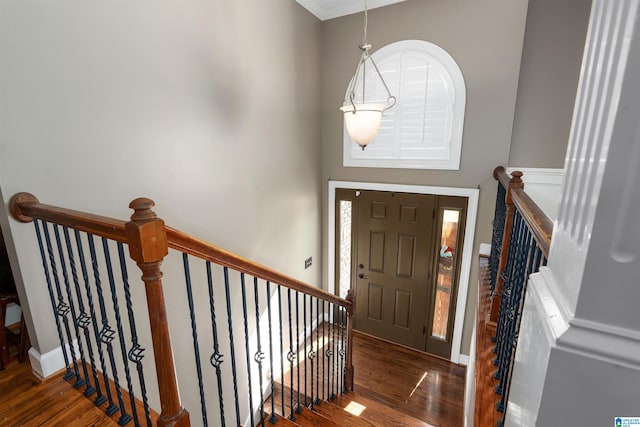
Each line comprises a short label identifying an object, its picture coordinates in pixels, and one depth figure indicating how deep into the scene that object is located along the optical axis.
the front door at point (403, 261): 3.57
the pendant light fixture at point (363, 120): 2.07
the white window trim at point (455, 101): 3.14
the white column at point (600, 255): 0.37
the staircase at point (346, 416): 2.02
